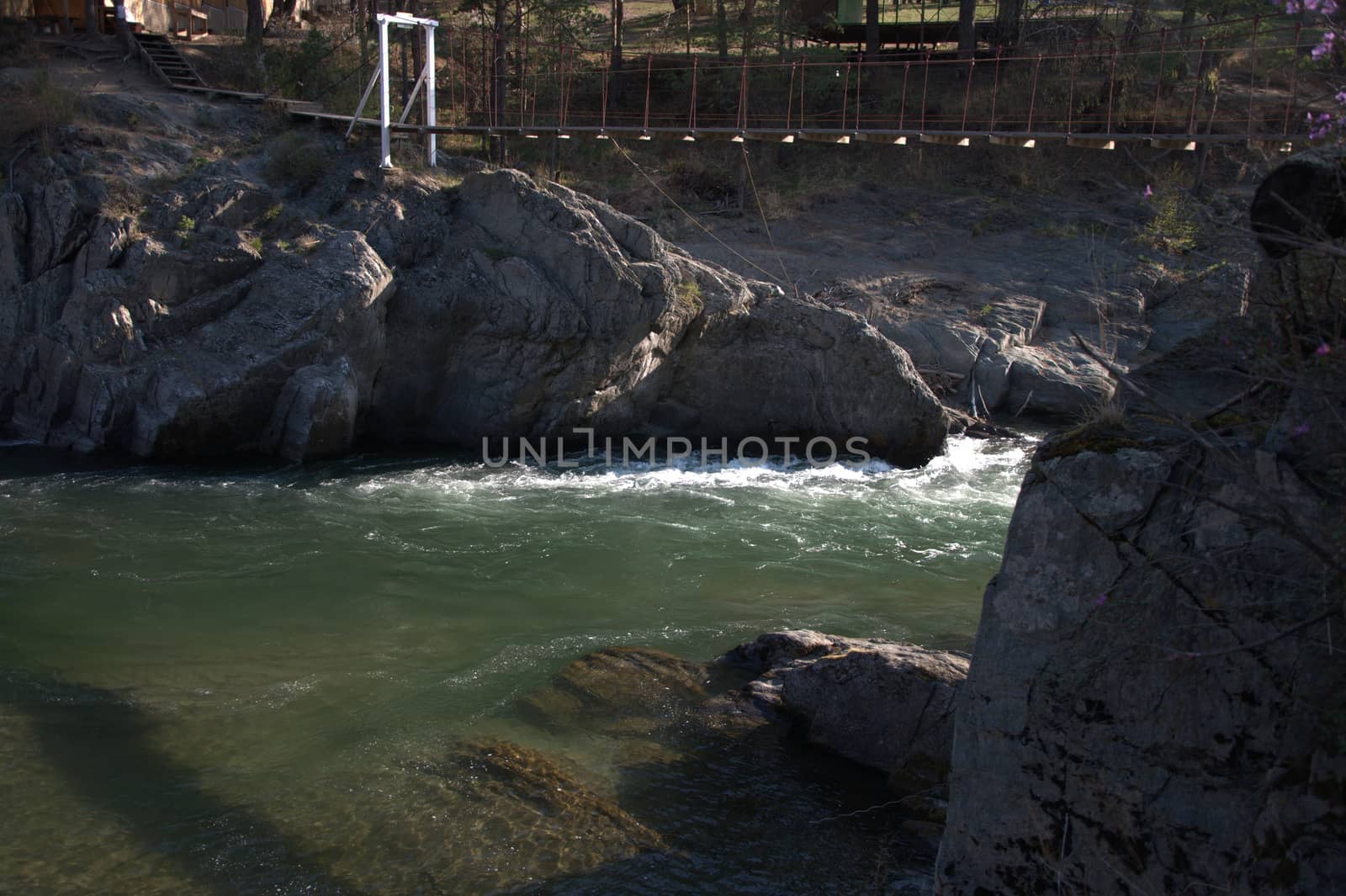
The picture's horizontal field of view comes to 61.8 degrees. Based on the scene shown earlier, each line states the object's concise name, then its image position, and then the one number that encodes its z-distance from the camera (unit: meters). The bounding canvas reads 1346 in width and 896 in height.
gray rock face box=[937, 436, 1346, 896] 4.48
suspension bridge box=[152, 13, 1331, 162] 21.36
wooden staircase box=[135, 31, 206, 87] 21.66
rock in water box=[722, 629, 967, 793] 7.72
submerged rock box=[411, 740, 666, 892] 6.59
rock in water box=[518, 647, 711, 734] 8.36
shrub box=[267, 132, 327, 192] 17.27
